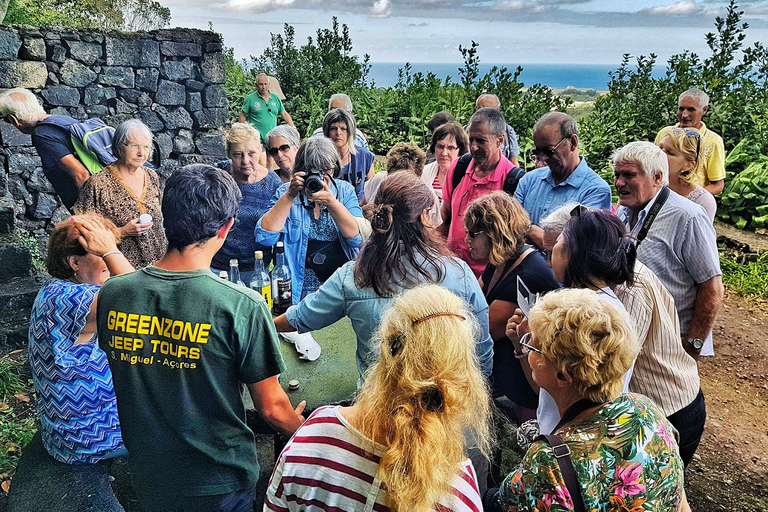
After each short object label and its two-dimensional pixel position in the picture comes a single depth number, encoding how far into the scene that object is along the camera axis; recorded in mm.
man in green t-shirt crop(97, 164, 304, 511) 1881
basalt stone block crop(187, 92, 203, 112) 6984
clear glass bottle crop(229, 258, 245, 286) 3086
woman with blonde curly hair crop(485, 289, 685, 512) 1601
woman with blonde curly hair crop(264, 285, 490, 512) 1381
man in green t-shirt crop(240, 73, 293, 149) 7828
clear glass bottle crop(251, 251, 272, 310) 2988
